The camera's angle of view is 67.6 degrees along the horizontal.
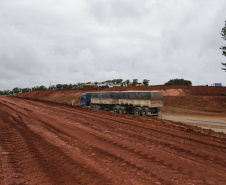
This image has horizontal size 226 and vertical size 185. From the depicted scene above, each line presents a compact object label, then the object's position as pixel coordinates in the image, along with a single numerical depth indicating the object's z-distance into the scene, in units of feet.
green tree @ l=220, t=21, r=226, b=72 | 103.35
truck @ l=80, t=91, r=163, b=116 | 71.87
